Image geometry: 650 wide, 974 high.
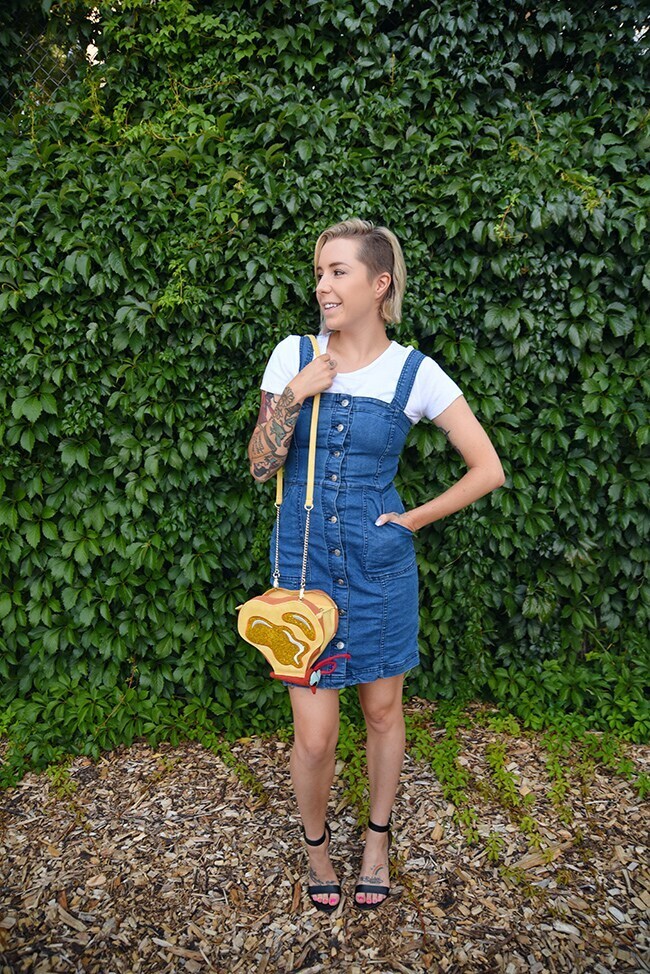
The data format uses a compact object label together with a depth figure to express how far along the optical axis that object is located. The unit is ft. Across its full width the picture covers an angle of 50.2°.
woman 6.63
